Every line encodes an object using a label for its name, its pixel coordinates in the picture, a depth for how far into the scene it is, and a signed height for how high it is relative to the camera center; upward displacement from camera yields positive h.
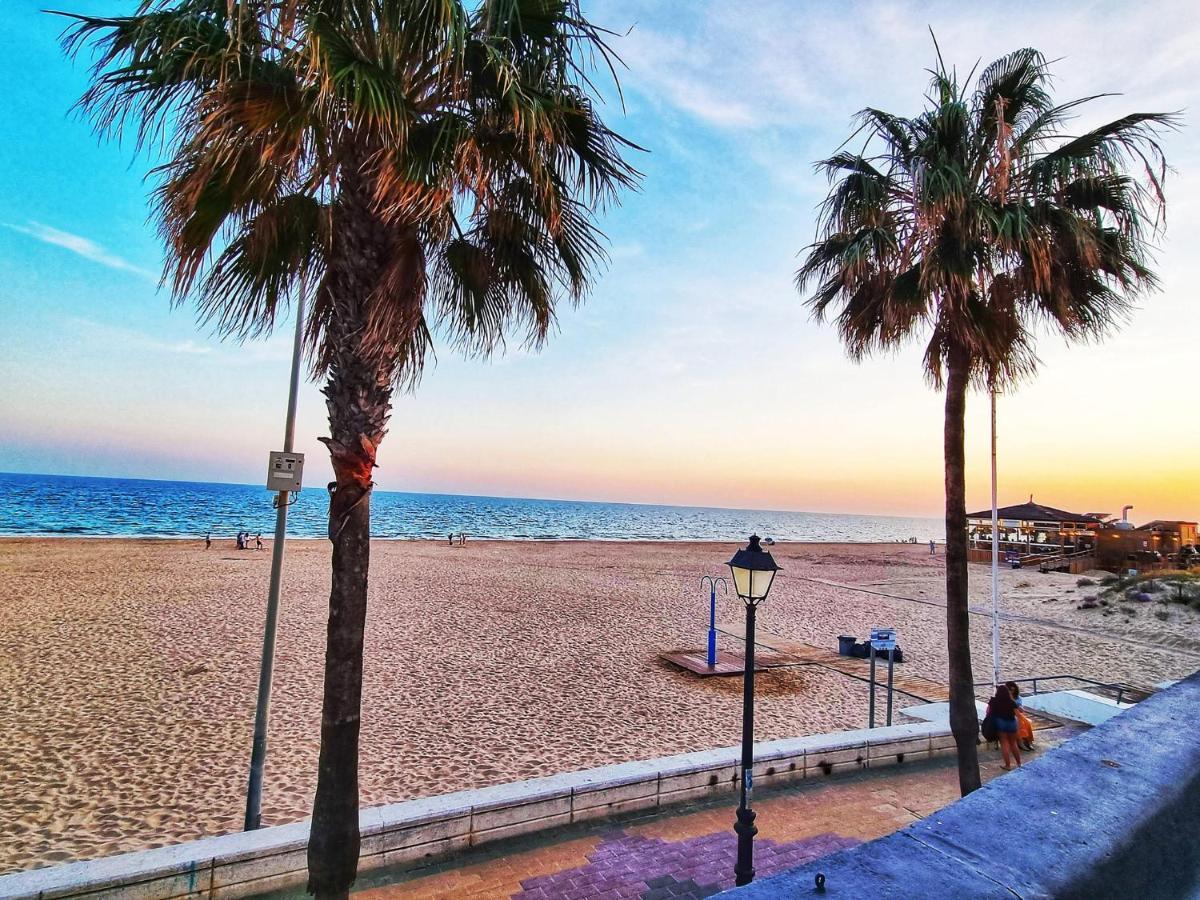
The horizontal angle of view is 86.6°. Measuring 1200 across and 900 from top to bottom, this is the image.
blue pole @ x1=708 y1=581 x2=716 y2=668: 12.69 -2.87
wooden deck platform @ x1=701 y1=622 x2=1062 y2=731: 11.66 -3.38
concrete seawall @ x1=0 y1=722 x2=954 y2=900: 4.28 -2.69
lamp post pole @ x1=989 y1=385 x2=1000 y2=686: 10.14 -1.40
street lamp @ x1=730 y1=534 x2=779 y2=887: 4.73 -1.30
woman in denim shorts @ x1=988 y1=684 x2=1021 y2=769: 7.91 -2.54
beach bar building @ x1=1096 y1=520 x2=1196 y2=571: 33.16 -1.18
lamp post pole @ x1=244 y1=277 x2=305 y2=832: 5.50 -1.47
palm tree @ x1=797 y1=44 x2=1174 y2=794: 6.40 +2.94
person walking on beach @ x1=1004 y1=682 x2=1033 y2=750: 8.19 -2.75
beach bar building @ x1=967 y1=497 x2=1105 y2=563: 37.78 -0.91
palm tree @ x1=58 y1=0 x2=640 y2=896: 3.58 +2.10
